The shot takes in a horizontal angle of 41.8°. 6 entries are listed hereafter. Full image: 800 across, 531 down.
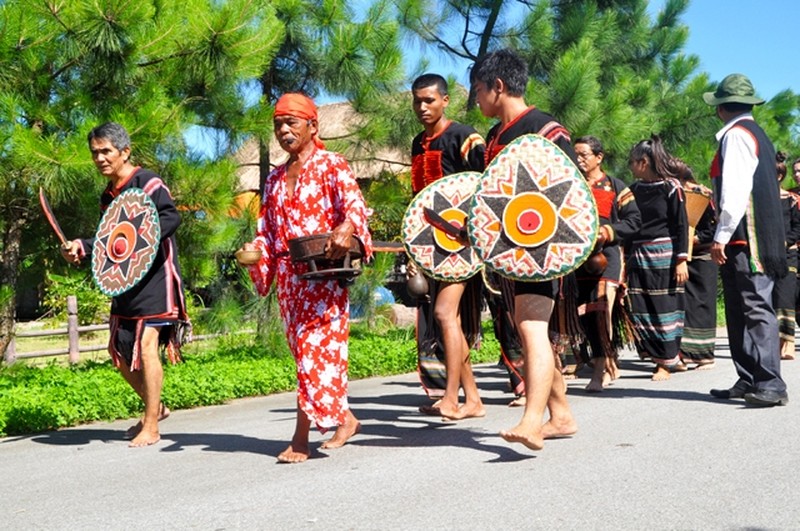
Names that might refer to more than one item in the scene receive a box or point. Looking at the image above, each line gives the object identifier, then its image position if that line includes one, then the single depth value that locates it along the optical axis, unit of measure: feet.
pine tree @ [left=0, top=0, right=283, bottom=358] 23.02
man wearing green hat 20.72
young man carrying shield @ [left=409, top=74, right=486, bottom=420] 20.25
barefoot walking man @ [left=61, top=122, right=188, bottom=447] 19.56
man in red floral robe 16.85
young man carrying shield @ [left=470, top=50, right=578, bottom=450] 15.56
